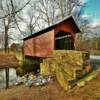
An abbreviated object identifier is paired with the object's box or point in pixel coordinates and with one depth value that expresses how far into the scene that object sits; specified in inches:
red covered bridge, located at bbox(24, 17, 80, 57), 294.1
